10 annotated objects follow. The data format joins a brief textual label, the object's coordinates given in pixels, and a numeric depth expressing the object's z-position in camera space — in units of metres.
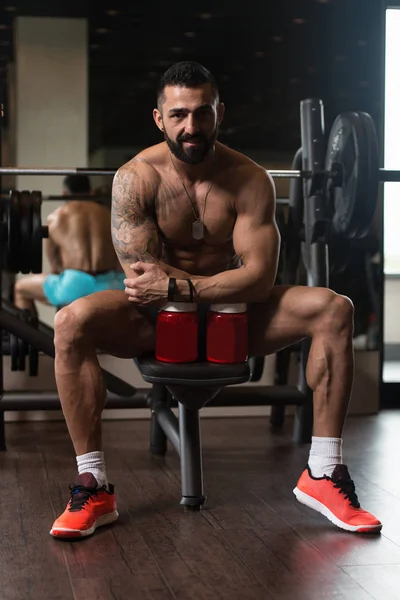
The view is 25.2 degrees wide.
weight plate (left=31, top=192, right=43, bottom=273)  3.36
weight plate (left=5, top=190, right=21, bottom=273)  3.35
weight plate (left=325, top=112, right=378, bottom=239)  3.16
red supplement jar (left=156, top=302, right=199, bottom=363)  2.43
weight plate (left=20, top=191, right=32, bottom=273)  3.36
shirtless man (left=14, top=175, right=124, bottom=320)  4.06
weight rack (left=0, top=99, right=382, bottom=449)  3.42
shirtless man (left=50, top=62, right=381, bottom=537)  2.45
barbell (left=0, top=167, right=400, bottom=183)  3.28
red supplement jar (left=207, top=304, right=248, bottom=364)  2.45
